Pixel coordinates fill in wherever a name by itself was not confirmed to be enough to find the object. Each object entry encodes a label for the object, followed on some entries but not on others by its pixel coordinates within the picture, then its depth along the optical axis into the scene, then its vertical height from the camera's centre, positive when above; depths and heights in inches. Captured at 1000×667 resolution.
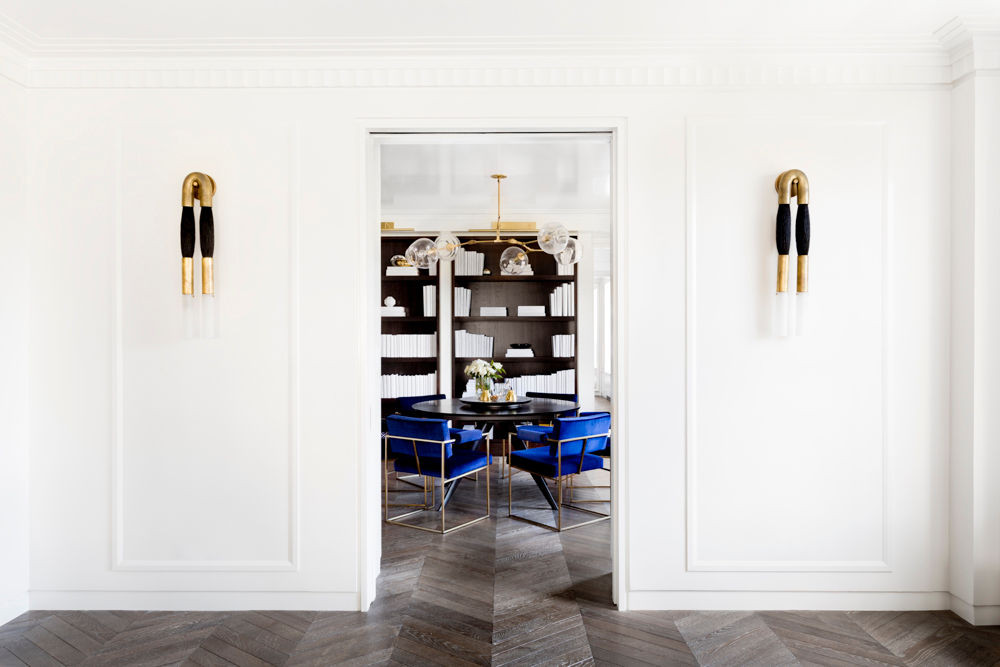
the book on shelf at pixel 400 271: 252.8 +23.5
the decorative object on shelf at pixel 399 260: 240.3 +26.8
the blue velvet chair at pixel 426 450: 151.3 -30.7
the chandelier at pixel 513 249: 173.6 +23.5
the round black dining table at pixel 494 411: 167.6 -23.2
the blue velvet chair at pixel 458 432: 186.4 -31.8
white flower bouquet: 189.0 -13.5
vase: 187.3 -18.4
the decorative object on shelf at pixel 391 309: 251.4 +7.9
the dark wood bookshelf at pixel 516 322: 261.0 +2.7
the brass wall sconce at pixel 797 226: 109.0 +18.0
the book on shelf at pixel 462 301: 256.4 +11.4
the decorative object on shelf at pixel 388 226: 251.1 +41.5
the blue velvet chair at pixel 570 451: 156.1 -31.7
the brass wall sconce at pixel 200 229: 108.5 +17.4
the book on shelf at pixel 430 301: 256.7 +11.4
